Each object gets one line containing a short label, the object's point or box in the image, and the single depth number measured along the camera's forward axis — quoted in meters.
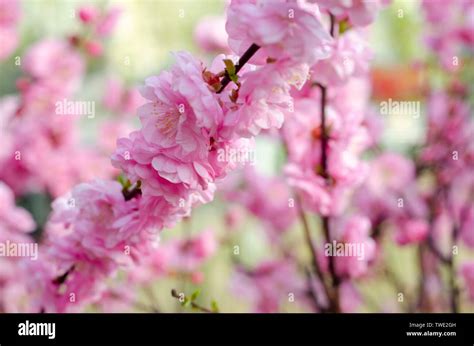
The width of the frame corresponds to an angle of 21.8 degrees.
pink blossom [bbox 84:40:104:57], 0.77
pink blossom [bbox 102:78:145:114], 0.96
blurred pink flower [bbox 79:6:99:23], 0.74
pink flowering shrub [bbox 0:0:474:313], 0.47
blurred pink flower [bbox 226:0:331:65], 0.45
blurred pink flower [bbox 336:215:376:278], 0.67
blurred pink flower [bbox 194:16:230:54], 0.86
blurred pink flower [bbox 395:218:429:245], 0.75
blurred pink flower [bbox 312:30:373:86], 0.57
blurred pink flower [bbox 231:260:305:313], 0.88
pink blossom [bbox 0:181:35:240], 0.73
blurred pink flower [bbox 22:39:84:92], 0.83
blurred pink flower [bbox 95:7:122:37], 0.82
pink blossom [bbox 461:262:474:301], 0.78
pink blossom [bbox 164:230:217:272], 0.87
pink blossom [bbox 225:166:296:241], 0.93
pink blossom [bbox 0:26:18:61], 0.84
